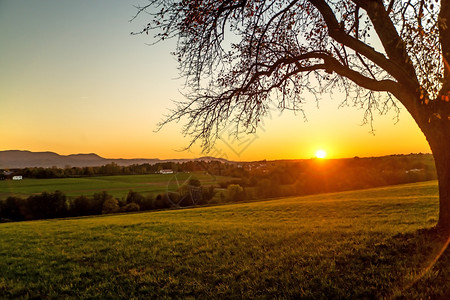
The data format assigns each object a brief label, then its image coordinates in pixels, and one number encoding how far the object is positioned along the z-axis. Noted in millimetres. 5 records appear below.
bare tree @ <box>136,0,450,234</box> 6926
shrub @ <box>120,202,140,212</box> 60094
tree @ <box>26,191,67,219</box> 59844
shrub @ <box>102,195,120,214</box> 59475
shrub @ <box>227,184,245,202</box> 62478
